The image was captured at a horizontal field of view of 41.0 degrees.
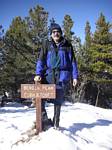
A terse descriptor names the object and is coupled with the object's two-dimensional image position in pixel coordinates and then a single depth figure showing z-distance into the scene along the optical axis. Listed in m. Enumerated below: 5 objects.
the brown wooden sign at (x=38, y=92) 2.69
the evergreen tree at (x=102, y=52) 15.88
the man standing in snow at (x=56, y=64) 2.83
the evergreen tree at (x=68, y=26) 16.24
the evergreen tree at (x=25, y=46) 16.32
